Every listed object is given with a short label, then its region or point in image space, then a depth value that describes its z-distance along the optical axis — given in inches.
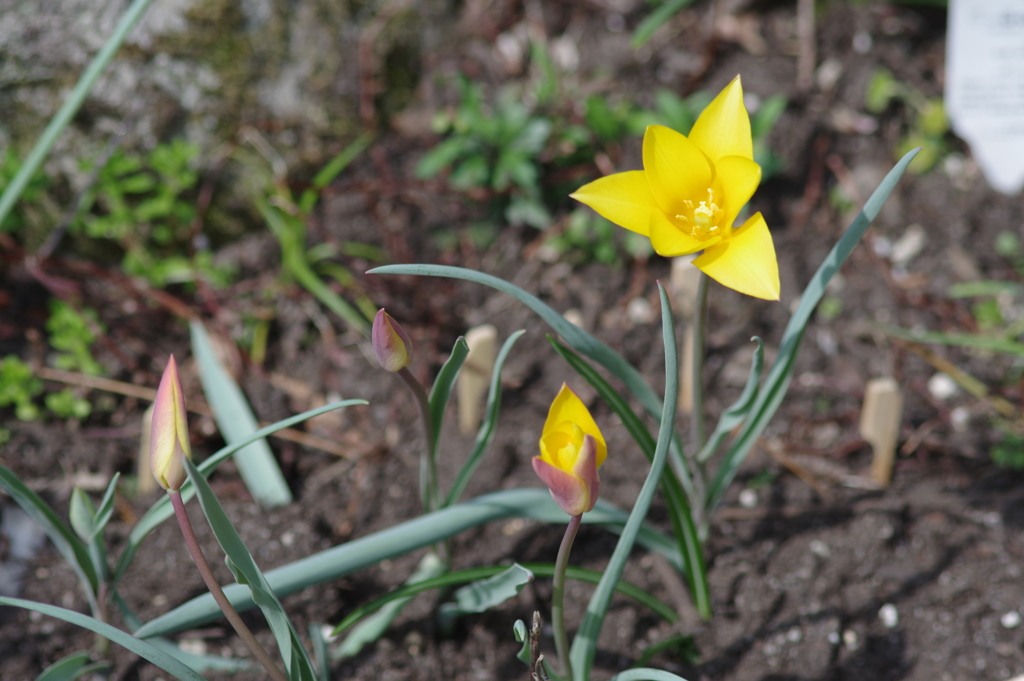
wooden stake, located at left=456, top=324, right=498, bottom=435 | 50.5
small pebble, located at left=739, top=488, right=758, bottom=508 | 51.4
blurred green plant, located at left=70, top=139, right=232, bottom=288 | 59.9
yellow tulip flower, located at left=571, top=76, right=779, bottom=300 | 44.5
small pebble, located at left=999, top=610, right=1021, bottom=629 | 49.4
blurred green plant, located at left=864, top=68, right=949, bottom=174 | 71.1
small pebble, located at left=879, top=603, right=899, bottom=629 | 49.5
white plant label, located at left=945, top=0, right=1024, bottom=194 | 67.1
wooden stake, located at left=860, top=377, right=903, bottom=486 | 50.2
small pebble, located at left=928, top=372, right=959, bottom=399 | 57.3
